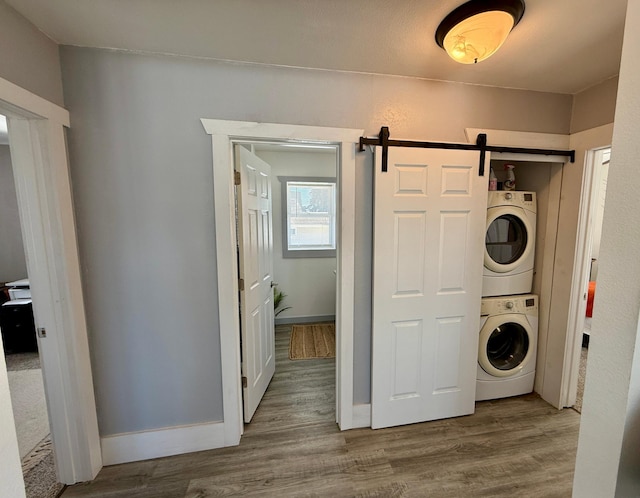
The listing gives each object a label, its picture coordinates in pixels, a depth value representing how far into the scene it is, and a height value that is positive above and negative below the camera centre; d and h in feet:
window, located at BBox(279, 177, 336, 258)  12.22 +0.13
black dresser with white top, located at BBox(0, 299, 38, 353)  9.20 -3.55
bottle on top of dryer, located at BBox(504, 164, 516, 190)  7.10 +1.11
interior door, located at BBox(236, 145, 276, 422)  6.07 -1.37
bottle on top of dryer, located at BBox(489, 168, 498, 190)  6.76 +0.94
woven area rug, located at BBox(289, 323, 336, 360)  9.67 -4.71
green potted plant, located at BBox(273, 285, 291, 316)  12.05 -3.56
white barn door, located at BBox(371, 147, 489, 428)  5.73 -1.37
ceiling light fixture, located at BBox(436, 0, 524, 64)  3.60 +2.74
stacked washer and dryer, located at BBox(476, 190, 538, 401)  6.83 -1.97
